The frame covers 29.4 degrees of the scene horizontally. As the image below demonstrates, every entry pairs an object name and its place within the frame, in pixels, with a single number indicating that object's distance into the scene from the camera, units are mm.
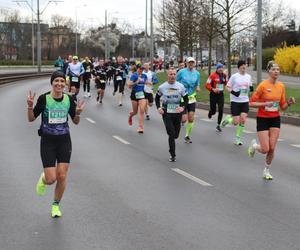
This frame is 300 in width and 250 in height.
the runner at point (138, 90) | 14680
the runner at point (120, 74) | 22880
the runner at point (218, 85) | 13867
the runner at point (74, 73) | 22969
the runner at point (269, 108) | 8273
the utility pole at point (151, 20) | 43269
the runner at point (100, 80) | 23594
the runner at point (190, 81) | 12312
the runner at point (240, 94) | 11844
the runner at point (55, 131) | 6152
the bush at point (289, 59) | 47747
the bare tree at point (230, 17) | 30989
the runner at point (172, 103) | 10211
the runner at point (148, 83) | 15141
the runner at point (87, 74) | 27328
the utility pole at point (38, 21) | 48625
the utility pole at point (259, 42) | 22656
